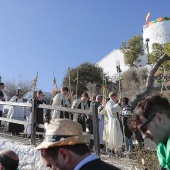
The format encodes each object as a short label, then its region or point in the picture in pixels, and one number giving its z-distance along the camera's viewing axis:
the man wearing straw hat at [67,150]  1.12
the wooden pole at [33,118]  4.52
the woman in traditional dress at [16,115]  6.28
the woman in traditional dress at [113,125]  4.16
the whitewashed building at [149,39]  29.06
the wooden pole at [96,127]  3.60
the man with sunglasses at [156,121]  1.25
